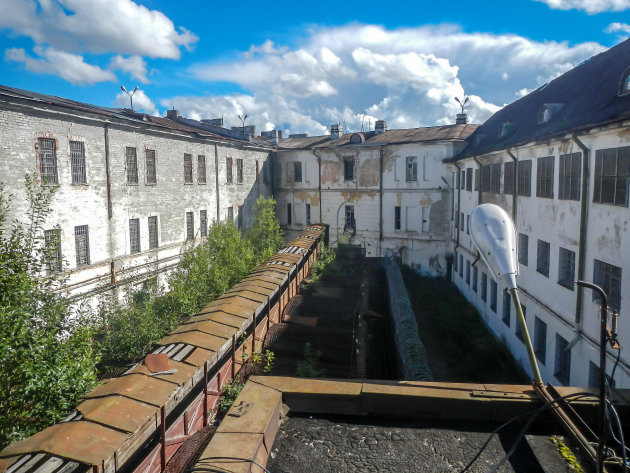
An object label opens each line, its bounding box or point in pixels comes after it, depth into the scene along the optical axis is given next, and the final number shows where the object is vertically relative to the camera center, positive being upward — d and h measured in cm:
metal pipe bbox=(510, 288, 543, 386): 384 -118
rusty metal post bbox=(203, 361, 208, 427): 706 -312
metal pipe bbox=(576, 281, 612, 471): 272 -116
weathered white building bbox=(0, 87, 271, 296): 1488 +72
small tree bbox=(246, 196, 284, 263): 2400 -208
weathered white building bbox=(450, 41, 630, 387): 931 -42
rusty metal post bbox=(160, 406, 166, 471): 575 -306
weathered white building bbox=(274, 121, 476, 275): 2764 +48
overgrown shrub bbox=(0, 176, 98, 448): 650 -258
